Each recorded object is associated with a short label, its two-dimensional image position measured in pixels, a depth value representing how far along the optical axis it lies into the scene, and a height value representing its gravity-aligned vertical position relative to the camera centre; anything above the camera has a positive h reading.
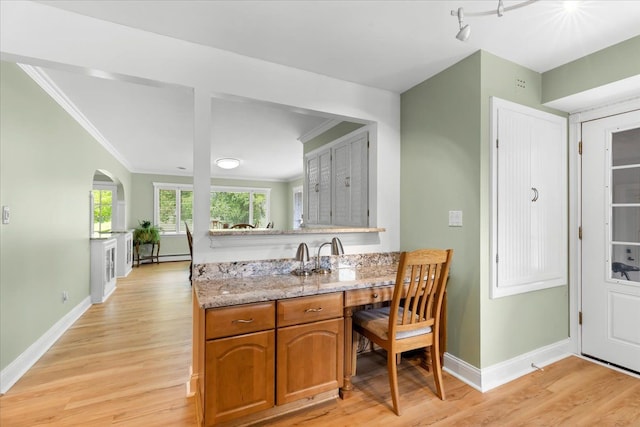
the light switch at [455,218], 2.34 -0.03
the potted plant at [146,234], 7.43 -0.50
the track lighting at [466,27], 1.37 +0.92
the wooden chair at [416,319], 1.89 -0.71
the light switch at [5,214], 2.19 -0.01
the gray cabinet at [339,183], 3.08 +0.38
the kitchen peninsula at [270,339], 1.63 -0.74
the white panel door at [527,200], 2.24 +0.12
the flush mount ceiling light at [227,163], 5.19 +0.90
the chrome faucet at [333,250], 2.34 -0.28
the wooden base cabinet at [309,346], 1.79 -0.82
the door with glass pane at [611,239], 2.34 -0.20
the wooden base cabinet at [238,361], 1.61 -0.82
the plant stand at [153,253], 7.37 -1.02
